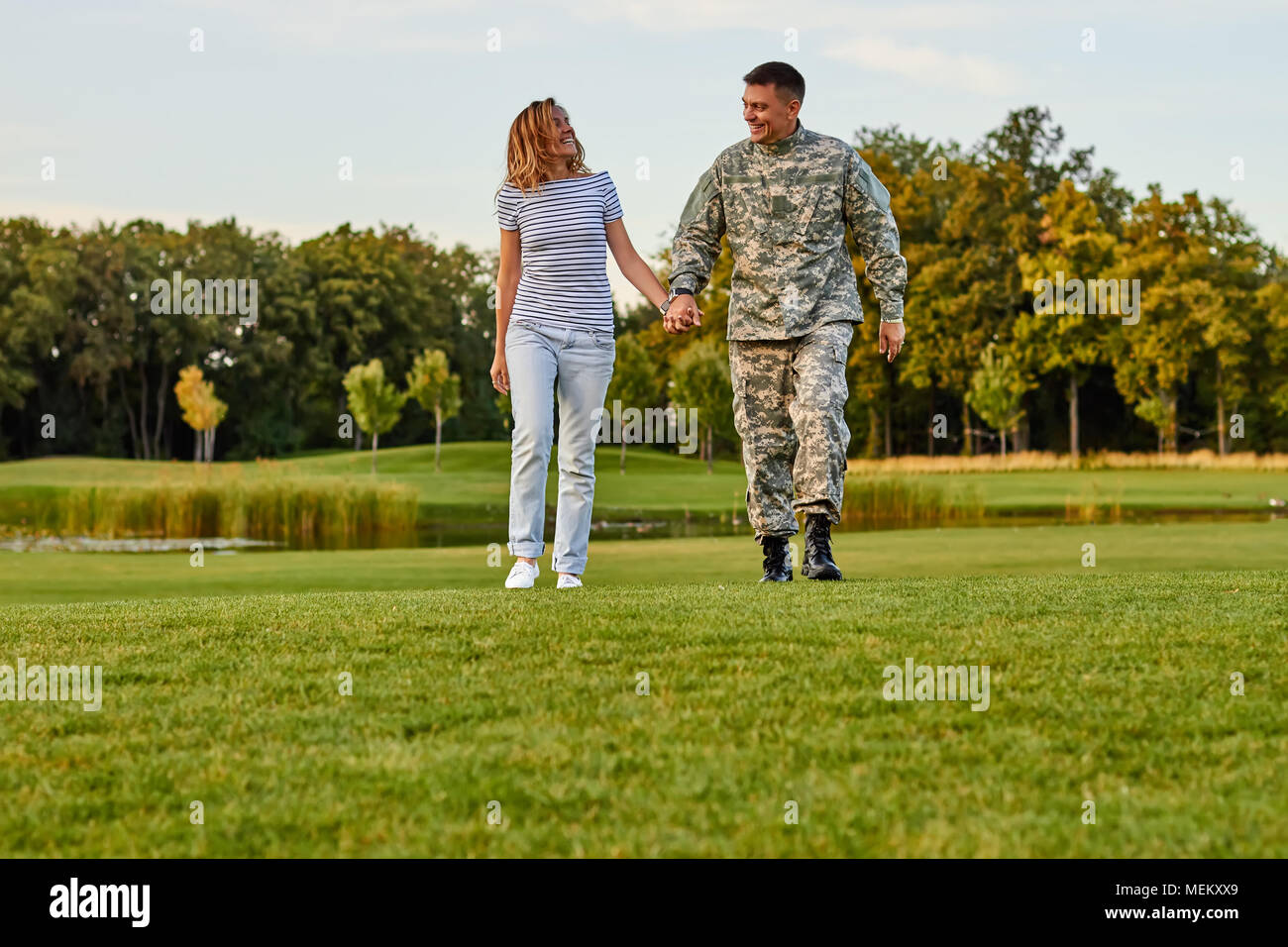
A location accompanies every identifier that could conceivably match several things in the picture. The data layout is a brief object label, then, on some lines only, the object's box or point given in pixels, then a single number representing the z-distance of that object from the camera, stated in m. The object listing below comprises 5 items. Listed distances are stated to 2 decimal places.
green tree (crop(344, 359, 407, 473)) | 36.72
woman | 5.79
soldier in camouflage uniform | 6.01
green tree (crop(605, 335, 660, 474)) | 35.22
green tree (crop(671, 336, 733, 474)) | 33.84
